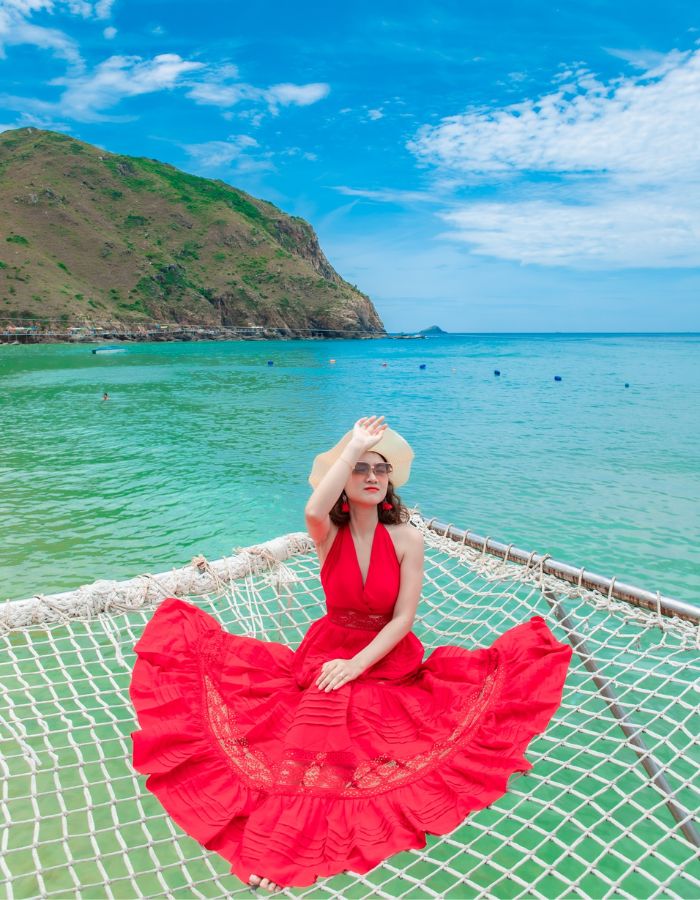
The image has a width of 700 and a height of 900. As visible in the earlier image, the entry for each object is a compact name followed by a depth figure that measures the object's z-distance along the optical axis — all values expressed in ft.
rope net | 7.90
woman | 6.52
